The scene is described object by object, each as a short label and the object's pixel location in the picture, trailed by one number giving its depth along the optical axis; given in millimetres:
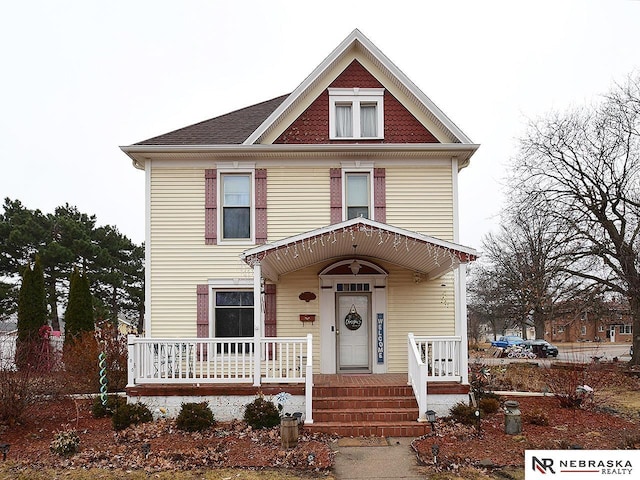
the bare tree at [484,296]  30942
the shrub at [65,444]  7555
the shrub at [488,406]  9375
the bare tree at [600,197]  18219
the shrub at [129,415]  8750
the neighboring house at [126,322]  30069
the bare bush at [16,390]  9031
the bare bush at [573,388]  10242
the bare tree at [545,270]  18688
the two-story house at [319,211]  11539
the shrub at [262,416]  8719
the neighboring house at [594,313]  19000
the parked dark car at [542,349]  30077
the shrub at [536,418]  8836
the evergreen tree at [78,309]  17462
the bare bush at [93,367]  12141
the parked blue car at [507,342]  36750
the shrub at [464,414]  8727
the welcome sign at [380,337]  11458
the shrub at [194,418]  8609
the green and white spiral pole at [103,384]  9820
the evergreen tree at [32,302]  17344
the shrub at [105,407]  9695
